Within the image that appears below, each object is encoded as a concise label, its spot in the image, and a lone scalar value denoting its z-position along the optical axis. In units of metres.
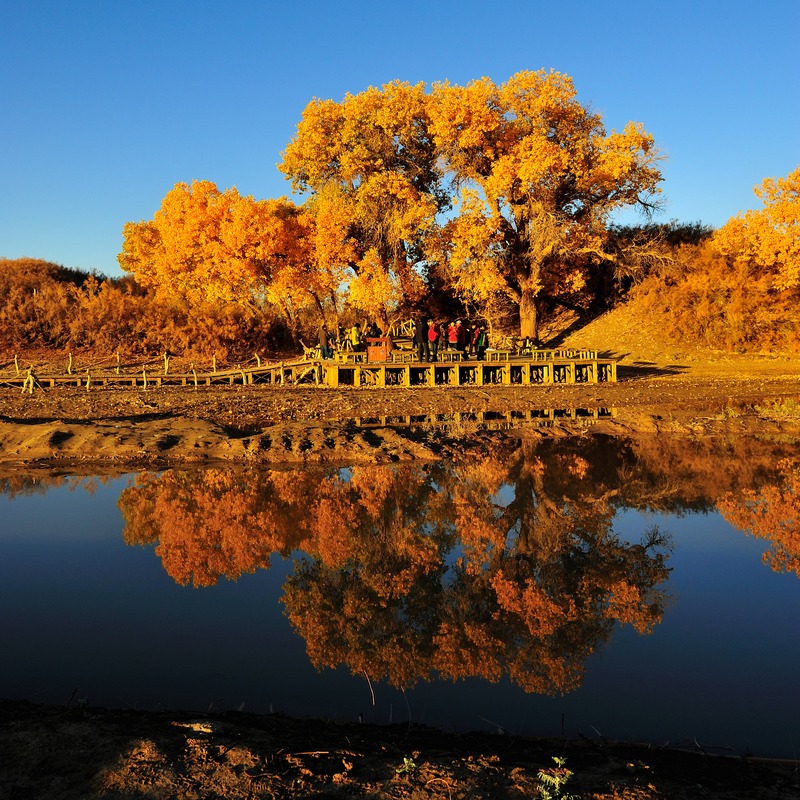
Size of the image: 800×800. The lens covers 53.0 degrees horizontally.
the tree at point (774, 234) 32.91
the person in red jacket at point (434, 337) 29.48
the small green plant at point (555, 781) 3.85
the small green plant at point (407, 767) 4.11
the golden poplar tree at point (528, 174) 33.66
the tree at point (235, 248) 35.34
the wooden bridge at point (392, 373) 28.64
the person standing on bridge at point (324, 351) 30.88
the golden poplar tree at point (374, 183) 34.44
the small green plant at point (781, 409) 20.03
